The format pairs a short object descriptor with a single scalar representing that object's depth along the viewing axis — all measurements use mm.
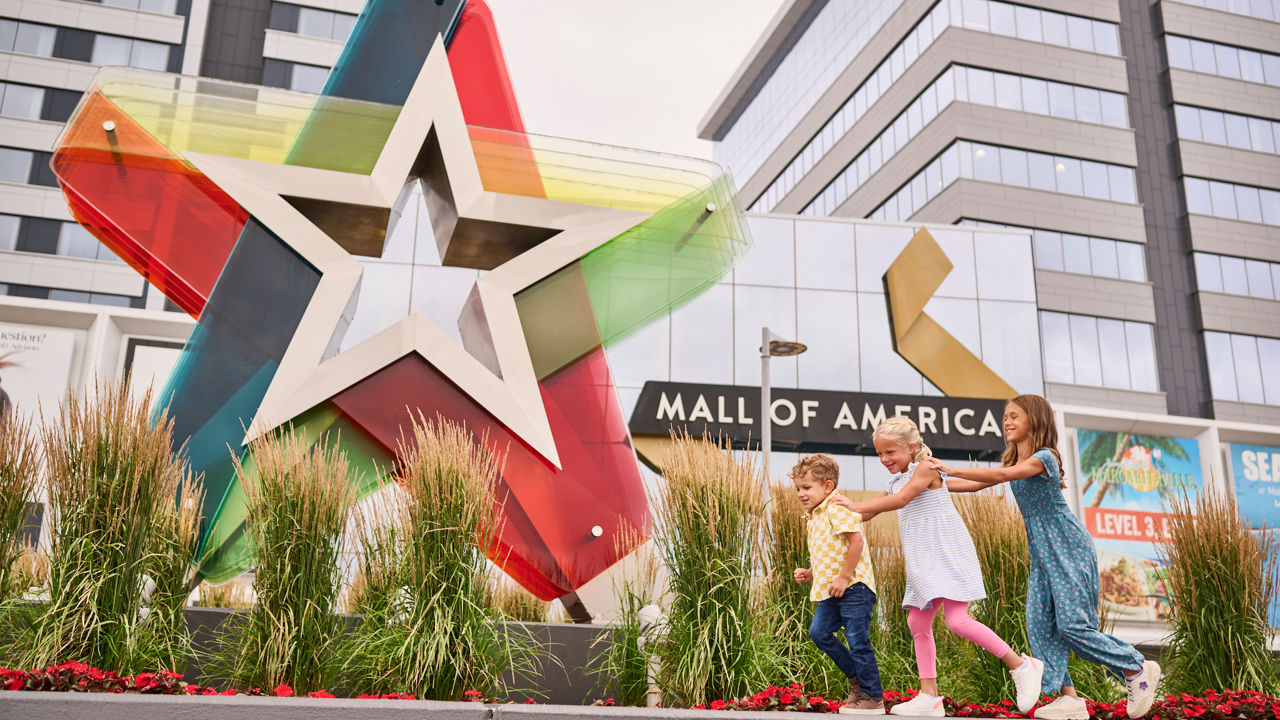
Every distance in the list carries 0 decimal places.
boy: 3609
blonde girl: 3580
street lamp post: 10914
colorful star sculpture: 5578
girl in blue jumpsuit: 3559
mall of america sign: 14359
